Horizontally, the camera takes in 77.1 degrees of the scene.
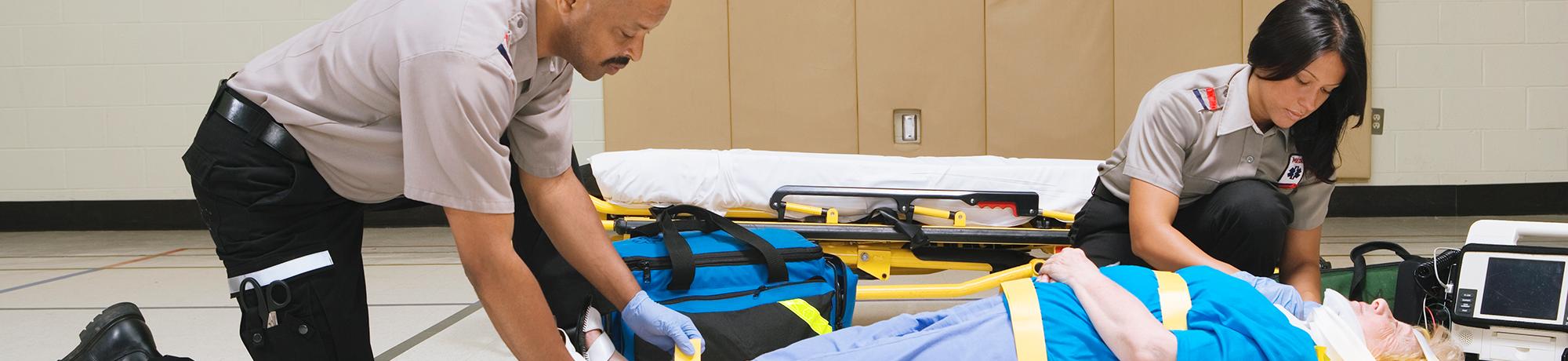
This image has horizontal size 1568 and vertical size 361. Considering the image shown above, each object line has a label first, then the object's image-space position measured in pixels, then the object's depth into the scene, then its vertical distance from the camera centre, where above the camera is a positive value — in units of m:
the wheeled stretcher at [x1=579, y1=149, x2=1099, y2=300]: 2.48 -0.13
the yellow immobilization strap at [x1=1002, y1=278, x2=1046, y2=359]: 1.40 -0.25
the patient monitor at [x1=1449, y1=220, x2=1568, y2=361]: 1.65 -0.27
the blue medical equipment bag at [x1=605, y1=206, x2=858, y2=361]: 1.80 -0.27
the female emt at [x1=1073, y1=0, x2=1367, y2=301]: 1.75 -0.02
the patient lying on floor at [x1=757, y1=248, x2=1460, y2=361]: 1.38 -0.27
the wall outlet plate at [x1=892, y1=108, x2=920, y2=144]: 4.99 +0.12
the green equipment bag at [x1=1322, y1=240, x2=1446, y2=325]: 1.87 -0.29
